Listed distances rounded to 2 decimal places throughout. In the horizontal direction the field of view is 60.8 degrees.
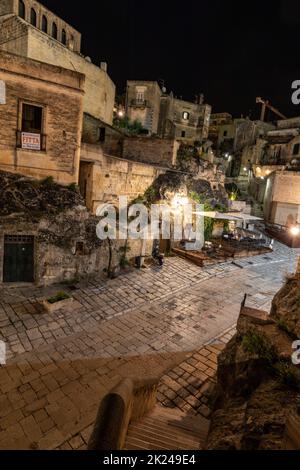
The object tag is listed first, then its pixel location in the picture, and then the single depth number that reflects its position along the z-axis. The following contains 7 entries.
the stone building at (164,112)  31.67
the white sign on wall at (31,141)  12.28
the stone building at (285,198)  28.38
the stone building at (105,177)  15.57
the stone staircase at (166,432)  3.91
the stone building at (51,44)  18.27
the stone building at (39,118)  11.74
